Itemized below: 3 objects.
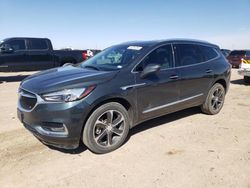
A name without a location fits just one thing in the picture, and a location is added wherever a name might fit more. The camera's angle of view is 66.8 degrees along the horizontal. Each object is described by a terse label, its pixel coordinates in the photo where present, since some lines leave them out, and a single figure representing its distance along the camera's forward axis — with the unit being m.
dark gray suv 2.72
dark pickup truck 9.07
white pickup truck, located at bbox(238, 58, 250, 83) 8.06
